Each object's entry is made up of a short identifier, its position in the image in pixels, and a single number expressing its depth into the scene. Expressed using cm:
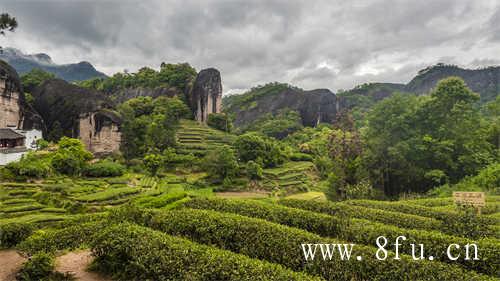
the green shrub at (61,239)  823
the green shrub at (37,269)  659
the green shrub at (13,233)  946
